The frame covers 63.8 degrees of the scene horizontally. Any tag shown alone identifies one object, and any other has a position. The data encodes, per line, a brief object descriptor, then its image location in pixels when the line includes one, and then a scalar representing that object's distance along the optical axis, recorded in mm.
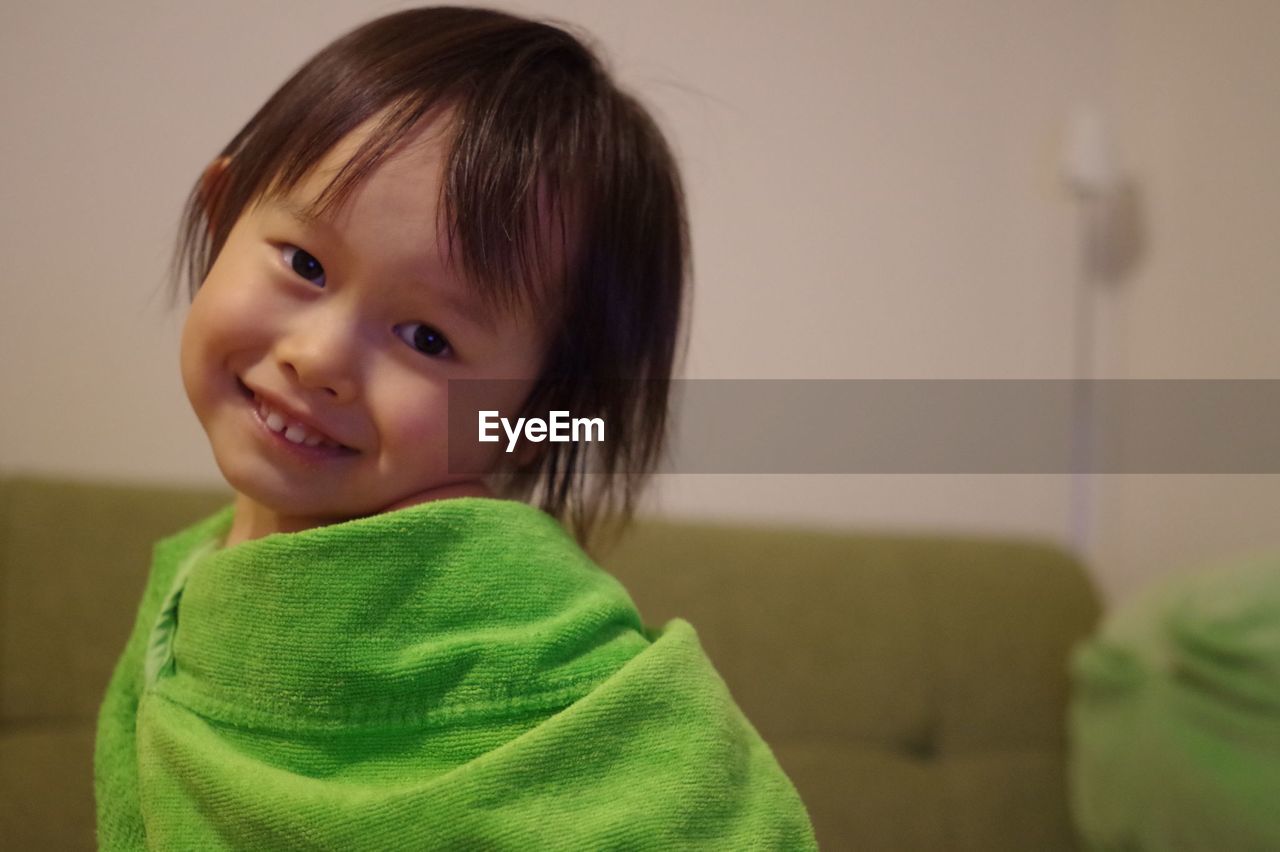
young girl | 538
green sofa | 1031
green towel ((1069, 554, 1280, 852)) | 1127
